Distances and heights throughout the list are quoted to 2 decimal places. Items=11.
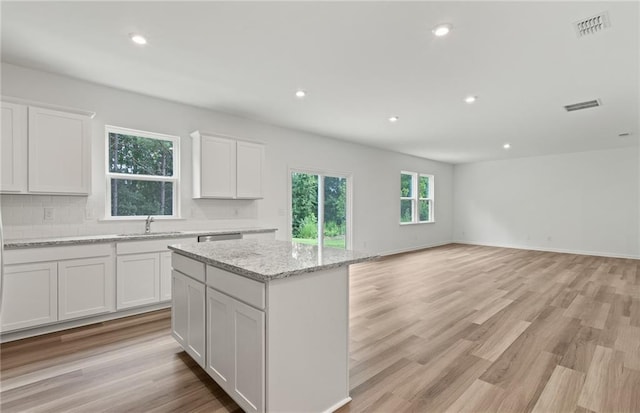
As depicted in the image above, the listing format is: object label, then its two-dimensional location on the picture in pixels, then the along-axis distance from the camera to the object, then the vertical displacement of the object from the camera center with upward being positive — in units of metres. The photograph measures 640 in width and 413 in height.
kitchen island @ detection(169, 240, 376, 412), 1.61 -0.69
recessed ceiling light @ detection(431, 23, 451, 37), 2.36 +1.38
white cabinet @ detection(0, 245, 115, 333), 2.76 -0.75
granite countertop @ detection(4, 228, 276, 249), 2.80 -0.33
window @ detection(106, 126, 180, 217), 3.80 +0.43
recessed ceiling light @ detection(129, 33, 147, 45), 2.54 +1.40
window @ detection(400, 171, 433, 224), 8.33 +0.26
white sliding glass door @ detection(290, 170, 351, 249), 5.80 -0.03
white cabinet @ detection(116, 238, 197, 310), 3.33 -0.74
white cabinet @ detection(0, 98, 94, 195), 2.89 +0.55
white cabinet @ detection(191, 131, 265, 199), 4.20 +0.55
